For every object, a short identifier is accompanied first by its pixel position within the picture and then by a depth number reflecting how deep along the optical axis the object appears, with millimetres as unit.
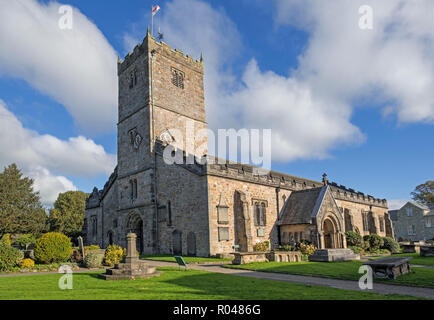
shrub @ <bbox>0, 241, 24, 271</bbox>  17234
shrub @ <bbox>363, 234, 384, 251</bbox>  30594
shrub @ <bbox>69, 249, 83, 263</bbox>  21509
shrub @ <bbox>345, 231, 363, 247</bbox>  29844
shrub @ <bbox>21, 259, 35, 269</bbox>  18364
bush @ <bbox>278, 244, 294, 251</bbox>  25328
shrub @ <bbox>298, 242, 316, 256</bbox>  24344
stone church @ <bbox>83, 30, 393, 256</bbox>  25391
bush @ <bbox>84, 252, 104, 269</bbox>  19000
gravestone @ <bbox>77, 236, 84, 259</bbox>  22375
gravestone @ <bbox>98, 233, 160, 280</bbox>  13086
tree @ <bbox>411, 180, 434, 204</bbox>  68044
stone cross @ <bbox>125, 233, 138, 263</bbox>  13586
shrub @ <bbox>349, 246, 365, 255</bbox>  27166
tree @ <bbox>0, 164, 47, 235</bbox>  38750
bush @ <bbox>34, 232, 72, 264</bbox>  19859
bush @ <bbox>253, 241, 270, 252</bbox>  25766
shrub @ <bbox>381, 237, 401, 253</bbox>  31267
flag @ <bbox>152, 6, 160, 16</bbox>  32875
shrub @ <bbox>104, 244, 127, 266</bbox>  19766
